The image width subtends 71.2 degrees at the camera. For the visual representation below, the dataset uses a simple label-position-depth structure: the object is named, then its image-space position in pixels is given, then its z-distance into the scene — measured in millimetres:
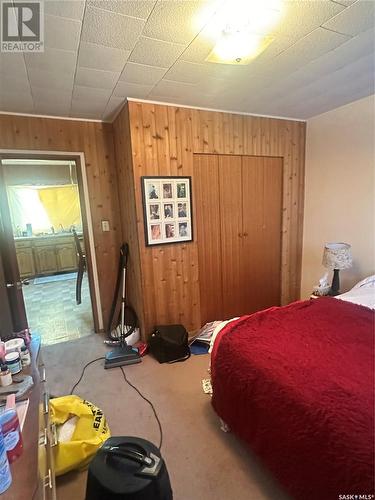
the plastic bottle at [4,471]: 733
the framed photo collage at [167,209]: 2580
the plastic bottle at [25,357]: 1342
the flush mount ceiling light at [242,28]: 1317
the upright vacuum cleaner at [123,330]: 2529
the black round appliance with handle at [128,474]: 991
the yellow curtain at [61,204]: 6137
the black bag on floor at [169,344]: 2541
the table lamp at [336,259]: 2588
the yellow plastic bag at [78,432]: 1426
